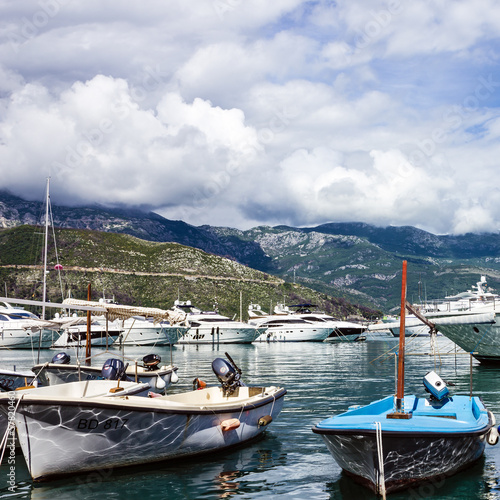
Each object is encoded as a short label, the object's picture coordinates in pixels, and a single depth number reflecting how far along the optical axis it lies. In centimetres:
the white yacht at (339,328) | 8800
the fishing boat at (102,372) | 1980
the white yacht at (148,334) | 7022
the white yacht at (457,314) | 3272
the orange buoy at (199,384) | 1777
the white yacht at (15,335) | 6244
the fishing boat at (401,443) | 1066
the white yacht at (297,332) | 8538
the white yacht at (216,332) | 7806
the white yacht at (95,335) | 6869
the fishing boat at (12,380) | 1794
